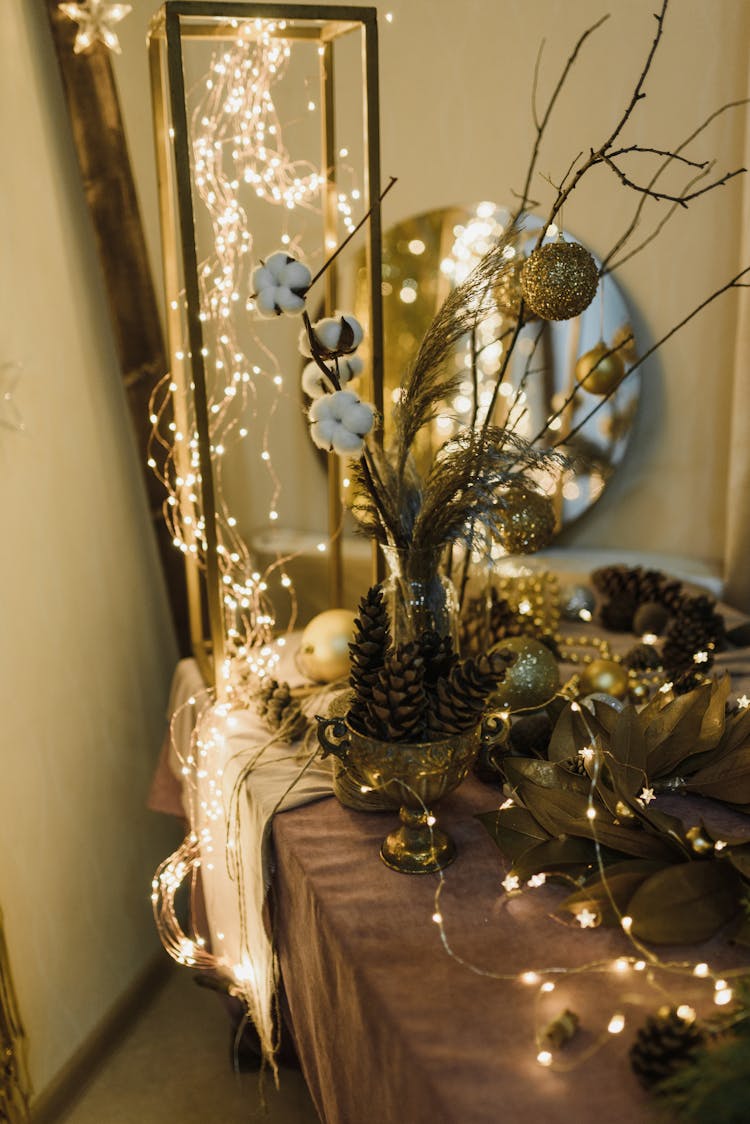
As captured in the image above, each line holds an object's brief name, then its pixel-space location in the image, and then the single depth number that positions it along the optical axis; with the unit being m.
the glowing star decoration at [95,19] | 1.53
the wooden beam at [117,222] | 1.63
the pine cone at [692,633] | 1.55
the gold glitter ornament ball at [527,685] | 1.30
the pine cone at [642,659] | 1.56
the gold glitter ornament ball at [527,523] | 1.36
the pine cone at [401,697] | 0.97
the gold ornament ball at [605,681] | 1.41
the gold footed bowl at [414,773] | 0.99
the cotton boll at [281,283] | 1.07
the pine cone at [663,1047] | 0.74
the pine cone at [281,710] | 1.36
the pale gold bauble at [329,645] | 1.51
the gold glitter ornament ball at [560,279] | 1.18
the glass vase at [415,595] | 1.23
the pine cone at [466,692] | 0.96
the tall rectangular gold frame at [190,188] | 1.25
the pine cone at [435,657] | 1.04
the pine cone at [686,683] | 1.27
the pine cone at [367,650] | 1.01
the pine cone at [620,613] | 1.77
